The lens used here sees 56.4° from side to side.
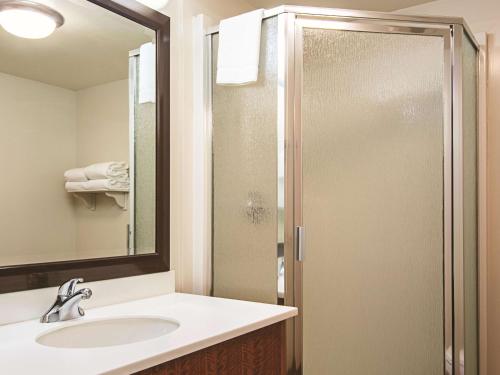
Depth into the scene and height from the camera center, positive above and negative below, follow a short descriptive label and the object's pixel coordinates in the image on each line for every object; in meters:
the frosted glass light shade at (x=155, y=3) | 1.77 +0.70
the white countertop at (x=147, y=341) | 0.98 -0.39
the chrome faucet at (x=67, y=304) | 1.34 -0.34
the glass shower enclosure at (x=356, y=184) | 1.80 +0.00
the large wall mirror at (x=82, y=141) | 1.38 +0.15
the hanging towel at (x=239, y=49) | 1.83 +0.54
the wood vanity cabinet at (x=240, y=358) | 1.12 -0.47
